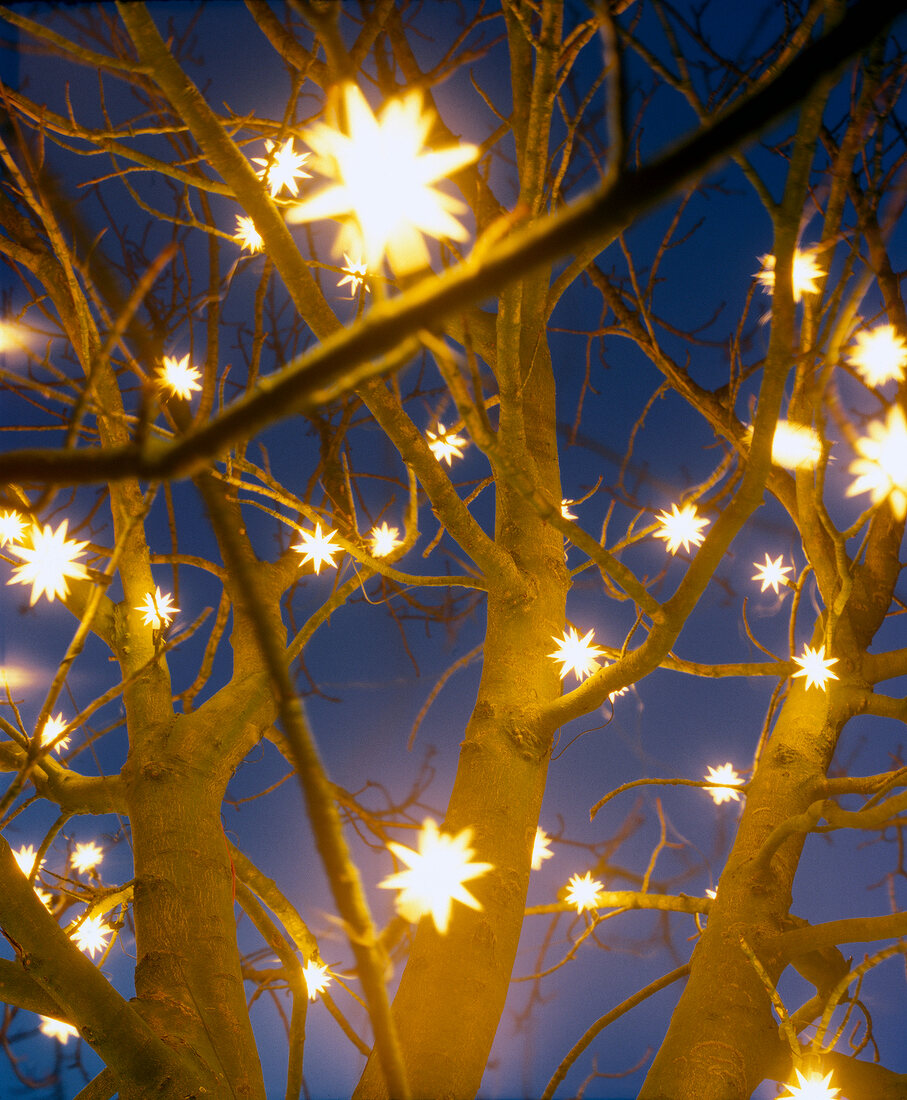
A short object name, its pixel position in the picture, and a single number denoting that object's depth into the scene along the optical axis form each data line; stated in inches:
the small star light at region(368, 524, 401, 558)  85.4
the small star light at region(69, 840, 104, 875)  99.8
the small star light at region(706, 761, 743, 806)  100.3
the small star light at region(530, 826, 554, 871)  97.7
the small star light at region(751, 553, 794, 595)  102.4
